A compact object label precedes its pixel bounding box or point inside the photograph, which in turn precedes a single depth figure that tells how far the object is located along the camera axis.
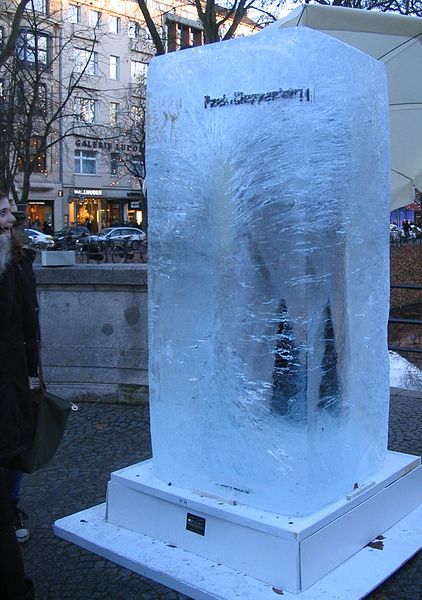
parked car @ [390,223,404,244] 36.25
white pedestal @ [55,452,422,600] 2.87
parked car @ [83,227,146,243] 31.26
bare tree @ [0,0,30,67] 11.98
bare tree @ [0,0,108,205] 18.06
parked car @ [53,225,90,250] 27.33
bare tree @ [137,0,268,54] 15.48
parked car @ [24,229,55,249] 26.59
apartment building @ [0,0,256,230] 42.50
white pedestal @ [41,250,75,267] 6.39
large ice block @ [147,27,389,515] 2.91
